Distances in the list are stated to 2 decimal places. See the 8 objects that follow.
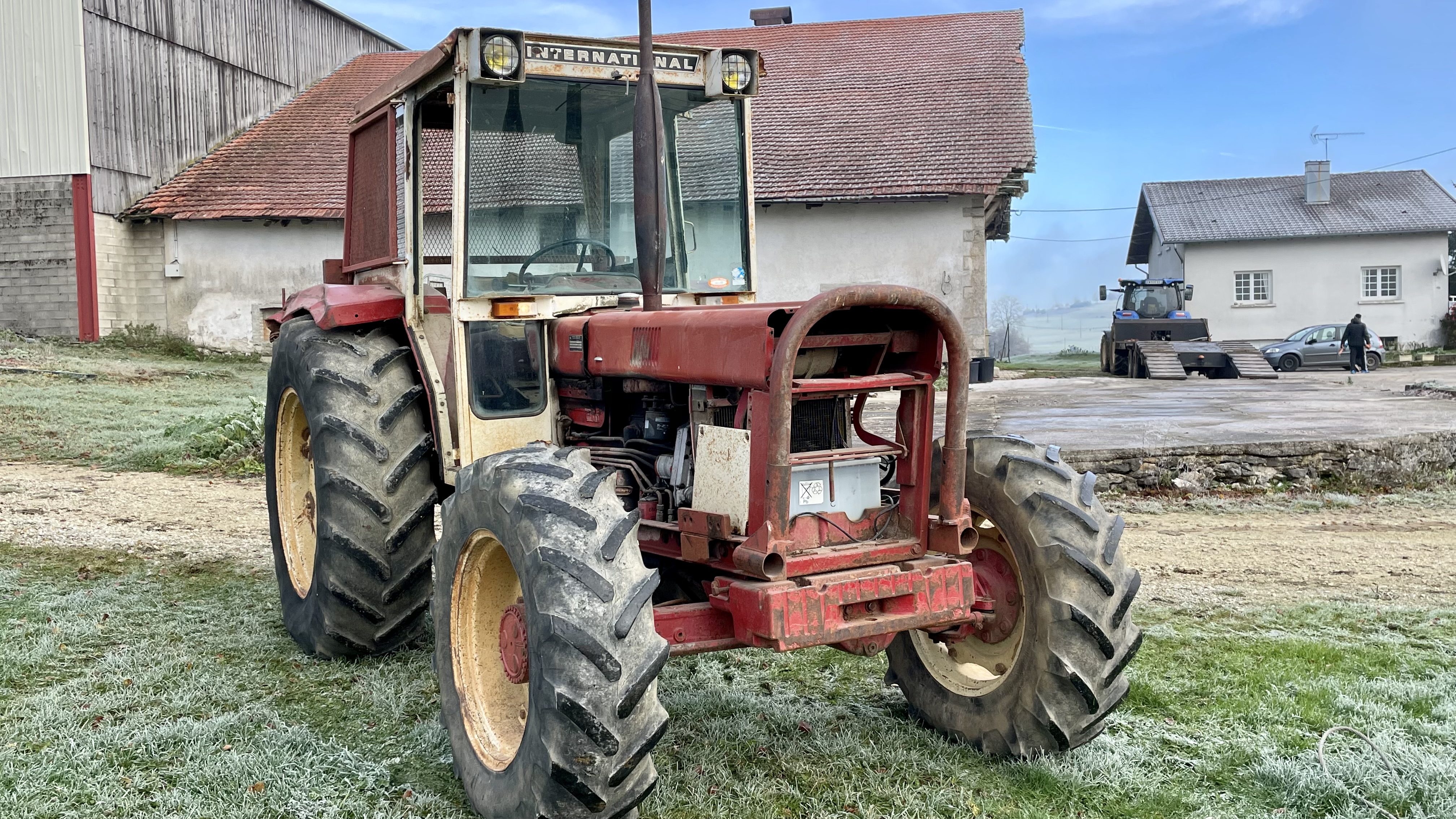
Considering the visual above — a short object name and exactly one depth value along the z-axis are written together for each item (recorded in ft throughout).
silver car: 91.97
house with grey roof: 115.14
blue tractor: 77.97
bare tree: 110.93
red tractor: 11.27
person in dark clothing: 86.99
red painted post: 70.74
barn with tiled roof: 71.77
